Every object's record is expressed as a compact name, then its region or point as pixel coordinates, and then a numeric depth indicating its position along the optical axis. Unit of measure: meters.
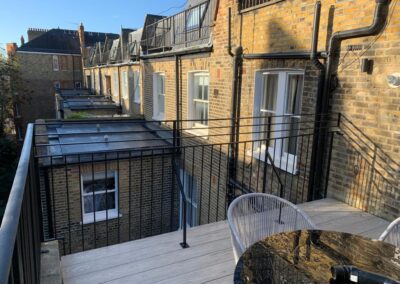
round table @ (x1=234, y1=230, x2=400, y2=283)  1.45
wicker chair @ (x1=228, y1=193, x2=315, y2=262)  2.25
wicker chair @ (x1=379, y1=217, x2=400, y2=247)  2.07
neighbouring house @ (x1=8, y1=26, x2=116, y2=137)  27.73
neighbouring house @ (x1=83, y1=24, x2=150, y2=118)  13.23
